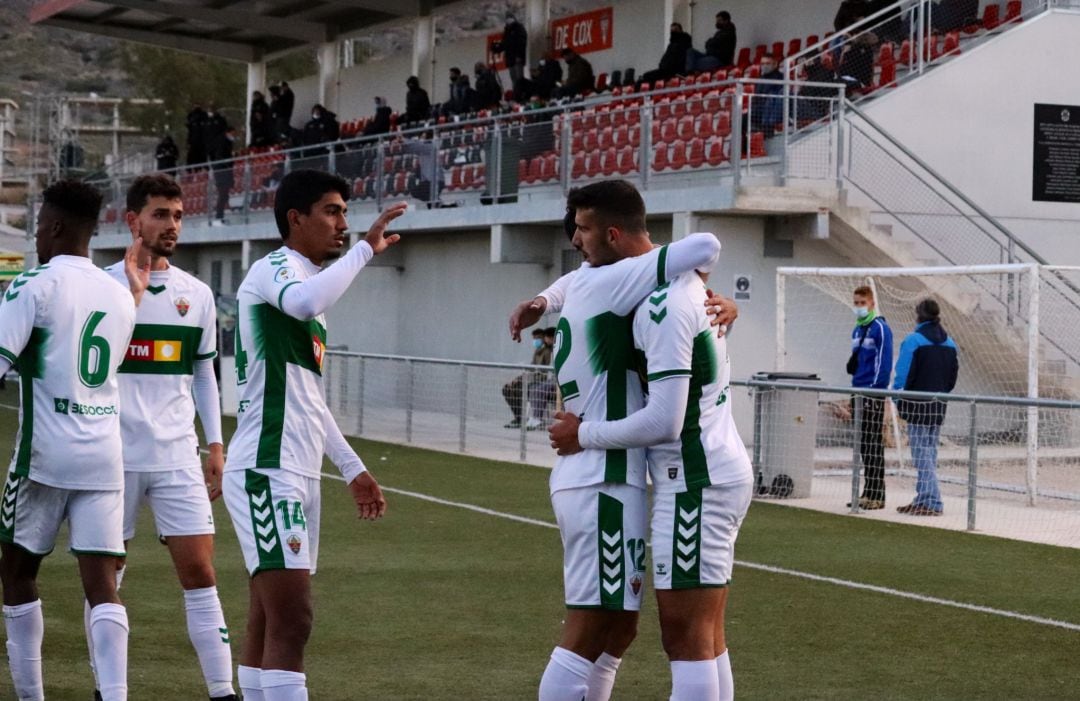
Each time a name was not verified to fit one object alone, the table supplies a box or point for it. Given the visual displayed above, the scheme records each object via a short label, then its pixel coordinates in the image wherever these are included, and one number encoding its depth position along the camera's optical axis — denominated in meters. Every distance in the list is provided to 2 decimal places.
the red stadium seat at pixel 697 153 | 21.28
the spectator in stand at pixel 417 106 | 32.97
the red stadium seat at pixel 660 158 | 21.83
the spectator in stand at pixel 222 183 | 33.37
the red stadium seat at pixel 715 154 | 21.12
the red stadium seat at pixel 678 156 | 21.50
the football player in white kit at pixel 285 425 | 5.43
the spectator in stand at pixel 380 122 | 33.91
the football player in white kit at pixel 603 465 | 5.15
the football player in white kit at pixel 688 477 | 5.07
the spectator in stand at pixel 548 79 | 29.47
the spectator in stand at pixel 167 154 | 38.50
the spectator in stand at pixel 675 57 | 26.53
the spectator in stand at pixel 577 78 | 29.05
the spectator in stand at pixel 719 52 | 25.97
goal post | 21.31
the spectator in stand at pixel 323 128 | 34.47
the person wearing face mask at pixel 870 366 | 15.39
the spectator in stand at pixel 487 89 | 30.95
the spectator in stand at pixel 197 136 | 38.62
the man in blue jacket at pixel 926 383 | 14.98
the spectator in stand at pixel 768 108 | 20.77
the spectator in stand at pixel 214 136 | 38.44
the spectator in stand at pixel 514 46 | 31.88
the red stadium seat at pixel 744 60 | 25.70
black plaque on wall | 24.28
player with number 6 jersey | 6.05
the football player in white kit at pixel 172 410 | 6.48
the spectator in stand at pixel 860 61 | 22.64
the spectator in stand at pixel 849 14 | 23.58
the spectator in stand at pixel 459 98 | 31.12
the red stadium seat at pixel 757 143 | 21.05
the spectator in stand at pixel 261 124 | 39.16
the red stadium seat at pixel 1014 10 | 23.94
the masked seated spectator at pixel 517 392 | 20.48
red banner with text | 32.16
